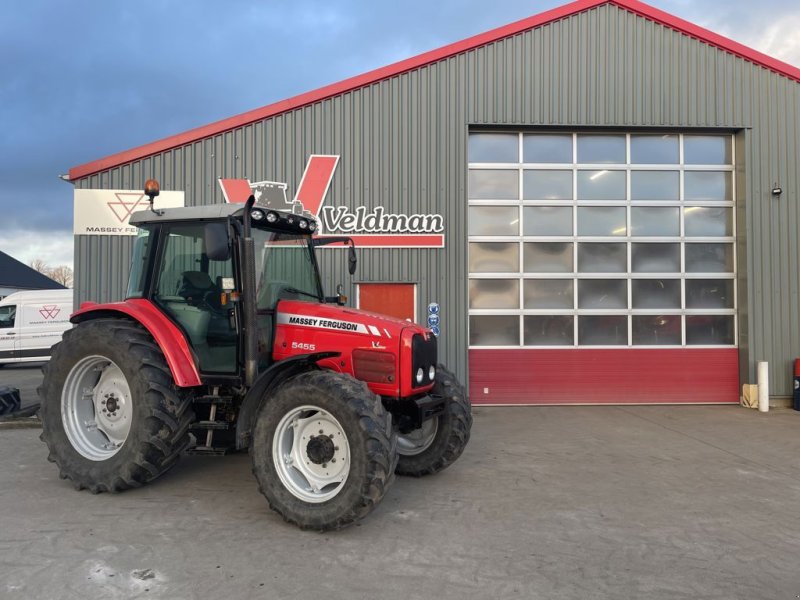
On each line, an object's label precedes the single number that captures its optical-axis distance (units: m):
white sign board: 8.94
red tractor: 3.96
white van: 14.86
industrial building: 9.24
